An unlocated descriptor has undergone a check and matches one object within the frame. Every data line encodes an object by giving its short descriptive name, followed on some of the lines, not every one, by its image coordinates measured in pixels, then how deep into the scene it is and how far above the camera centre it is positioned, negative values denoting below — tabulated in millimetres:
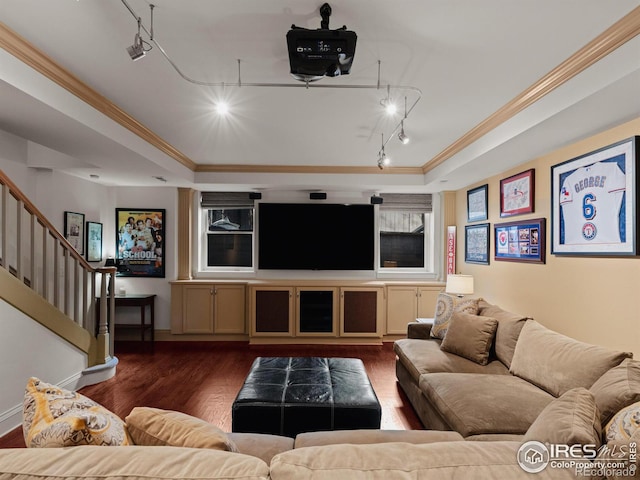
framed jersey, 2248 +326
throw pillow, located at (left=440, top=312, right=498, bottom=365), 2988 -792
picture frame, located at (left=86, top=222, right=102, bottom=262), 4763 +33
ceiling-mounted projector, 1692 +978
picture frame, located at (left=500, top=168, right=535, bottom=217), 3381 +547
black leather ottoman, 2207 -1012
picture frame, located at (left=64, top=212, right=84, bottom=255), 4371 +192
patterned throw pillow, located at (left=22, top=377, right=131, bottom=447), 1046 -552
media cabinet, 5074 -921
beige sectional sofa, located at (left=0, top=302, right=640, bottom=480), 893 -578
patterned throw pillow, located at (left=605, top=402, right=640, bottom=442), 1235 -643
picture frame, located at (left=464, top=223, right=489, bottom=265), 4329 +37
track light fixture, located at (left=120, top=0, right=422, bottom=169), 1668 +1089
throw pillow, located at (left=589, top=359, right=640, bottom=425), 1566 -658
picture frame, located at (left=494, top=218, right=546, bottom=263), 3237 +63
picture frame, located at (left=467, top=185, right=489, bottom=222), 4348 +560
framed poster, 5266 +54
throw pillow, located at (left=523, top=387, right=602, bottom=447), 1096 -581
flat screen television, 5434 +187
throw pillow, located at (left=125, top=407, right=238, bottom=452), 1148 -633
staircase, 2719 -384
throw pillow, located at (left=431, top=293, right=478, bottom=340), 3506 -635
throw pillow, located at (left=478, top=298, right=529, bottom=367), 2852 -725
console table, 4879 -833
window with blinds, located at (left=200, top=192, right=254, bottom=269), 5668 +118
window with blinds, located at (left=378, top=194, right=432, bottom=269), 5758 +135
